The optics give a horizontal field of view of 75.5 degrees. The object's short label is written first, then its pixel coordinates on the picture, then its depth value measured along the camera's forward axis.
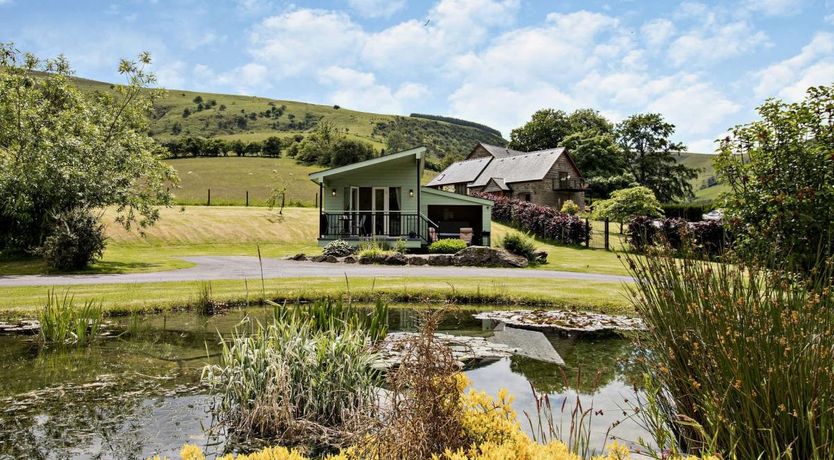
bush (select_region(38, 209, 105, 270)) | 17.62
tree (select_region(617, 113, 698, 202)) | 66.31
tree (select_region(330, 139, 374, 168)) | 67.06
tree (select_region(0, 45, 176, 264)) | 18.94
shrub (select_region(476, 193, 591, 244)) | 31.88
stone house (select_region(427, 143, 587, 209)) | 49.97
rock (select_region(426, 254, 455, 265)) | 20.94
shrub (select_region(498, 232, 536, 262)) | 22.64
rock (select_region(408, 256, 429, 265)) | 20.91
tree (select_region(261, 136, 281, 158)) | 80.62
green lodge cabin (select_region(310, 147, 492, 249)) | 26.25
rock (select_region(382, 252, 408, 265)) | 20.73
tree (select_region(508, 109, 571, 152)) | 76.19
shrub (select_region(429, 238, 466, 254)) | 23.44
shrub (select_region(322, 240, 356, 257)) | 22.92
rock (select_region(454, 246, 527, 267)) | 21.05
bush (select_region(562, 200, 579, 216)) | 42.78
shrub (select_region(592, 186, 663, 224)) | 36.31
